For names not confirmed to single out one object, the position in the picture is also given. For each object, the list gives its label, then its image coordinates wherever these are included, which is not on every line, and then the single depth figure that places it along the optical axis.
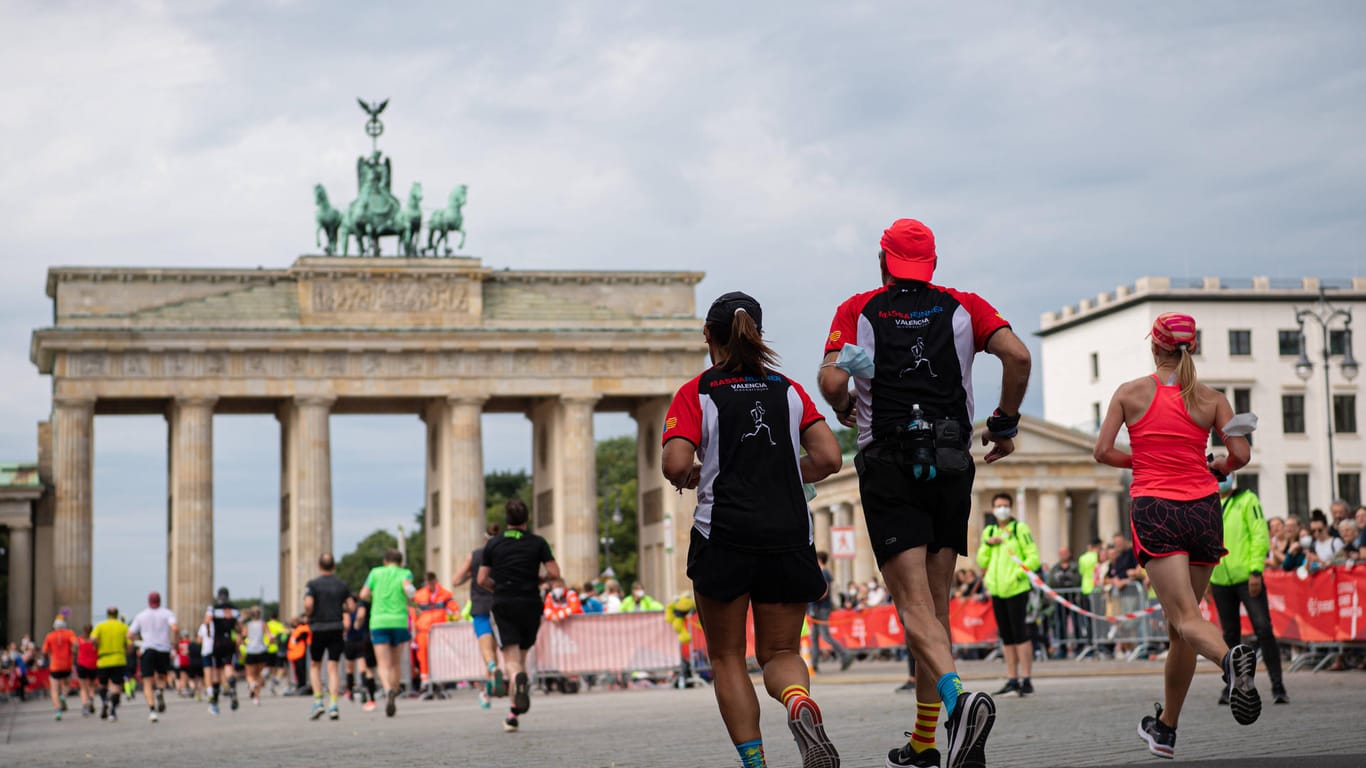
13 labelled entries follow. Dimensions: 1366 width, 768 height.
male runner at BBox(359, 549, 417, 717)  22.80
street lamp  49.35
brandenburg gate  70.88
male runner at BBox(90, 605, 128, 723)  29.72
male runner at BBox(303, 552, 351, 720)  23.17
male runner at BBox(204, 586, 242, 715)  29.56
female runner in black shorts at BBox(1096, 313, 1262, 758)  10.40
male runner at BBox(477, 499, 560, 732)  18.34
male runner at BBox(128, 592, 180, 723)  28.81
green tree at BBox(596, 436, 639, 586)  116.94
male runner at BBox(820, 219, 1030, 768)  8.58
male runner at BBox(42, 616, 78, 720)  34.75
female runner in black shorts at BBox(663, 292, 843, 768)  8.29
